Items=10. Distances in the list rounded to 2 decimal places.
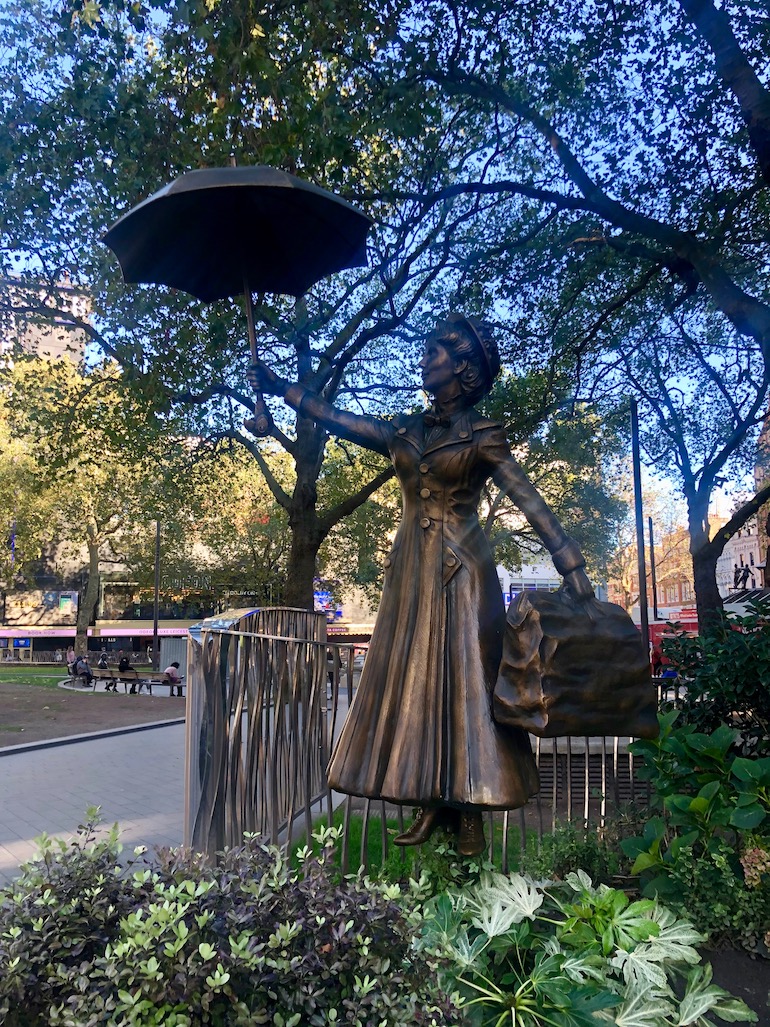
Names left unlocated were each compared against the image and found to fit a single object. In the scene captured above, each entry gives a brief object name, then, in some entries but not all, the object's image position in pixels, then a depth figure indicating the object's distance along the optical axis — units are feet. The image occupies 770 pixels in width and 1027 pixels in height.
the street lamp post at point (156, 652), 113.19
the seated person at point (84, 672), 85.30
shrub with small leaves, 5.35
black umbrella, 10.18
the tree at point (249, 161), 23.99
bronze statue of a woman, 9.55
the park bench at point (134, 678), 79.66
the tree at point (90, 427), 45.50
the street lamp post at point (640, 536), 51.46
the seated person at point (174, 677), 75.51
